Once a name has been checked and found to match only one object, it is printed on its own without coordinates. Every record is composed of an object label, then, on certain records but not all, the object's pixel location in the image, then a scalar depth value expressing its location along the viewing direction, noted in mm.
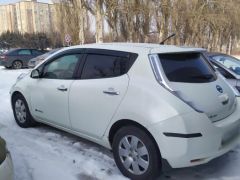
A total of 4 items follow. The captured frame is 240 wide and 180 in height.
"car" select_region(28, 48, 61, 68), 11662
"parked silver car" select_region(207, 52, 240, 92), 4071
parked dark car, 12921
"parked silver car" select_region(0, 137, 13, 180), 1856
